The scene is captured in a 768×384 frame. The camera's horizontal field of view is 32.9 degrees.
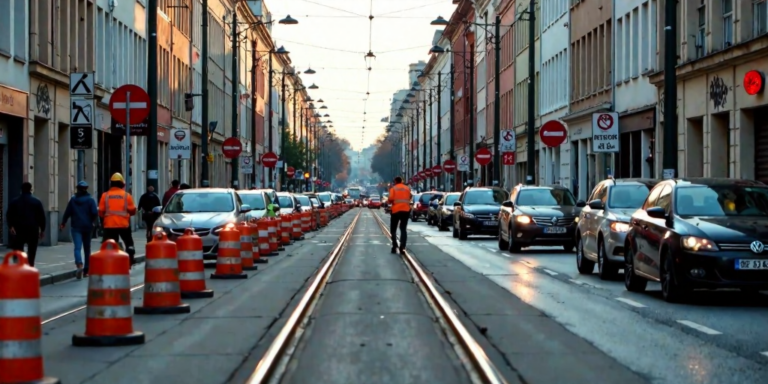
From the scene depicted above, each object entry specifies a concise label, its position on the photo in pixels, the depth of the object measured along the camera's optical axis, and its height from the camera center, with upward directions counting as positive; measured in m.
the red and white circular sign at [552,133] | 36.34 +1.59
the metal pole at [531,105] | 44.38 +2.98
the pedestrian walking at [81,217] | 21.31 -0.43
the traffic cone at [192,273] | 16.05 -1.06
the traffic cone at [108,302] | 11.12 -0.96
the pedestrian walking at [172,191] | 33.05 -0.02
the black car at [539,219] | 29.69 -0.67
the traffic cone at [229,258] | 20.31 -1.08
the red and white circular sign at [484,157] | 55.25 +1.39
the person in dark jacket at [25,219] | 20.77 -0.46
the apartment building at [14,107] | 30.06 +1.95
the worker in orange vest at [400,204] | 29.36 -0.32
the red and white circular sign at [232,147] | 45.03 +1.50
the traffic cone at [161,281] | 13.73 -0.99
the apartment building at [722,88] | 29.11 +2.44
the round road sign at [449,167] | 73.08 +1.29
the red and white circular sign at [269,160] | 60.96 +1.42
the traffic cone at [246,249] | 23.09 -1.06
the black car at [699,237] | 15.06 -0.58
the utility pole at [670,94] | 24.66 +1.82
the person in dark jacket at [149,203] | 29.14 -0.29
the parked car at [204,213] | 25.23 -0.47
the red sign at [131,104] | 23.52 +1.57
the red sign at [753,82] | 28.19 +2.36
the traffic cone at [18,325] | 8.38 -0.88
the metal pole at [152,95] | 28.45 +2.12
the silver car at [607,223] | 19.64 -0.53
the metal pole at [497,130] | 50.94 +2.46
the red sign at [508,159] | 46.79 +1.11
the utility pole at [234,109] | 49.62 +3.28
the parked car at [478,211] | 38.53 -0.63
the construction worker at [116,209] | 21.88 -0.32
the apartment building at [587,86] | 47.28 +4.03
